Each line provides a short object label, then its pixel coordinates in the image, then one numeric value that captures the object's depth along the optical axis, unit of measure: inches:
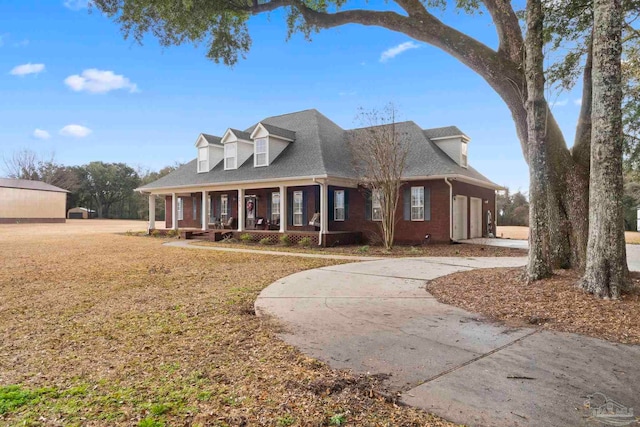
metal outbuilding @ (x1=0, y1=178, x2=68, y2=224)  1531.7
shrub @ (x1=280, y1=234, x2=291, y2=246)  674.2
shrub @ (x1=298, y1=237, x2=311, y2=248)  645.3
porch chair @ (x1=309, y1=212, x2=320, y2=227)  706.2
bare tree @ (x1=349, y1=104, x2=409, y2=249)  566.3
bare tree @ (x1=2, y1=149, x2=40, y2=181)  2186.3
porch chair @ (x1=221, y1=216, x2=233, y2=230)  819.1
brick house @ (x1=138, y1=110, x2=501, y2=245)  638.5
